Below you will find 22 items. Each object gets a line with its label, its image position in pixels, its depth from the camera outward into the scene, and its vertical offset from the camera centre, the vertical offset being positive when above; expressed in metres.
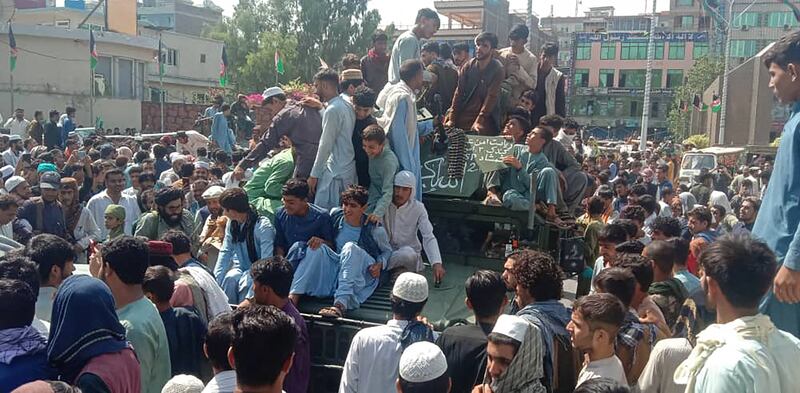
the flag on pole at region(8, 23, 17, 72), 25.12 +1.89
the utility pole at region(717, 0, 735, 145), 30.79 +2.39
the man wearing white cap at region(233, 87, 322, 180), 7.66 -0.14
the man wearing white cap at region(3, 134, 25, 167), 12.88 -0.75
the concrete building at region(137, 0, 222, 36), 61.34 +7.89
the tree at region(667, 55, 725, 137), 52.75 +3.35
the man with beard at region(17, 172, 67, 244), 7.96 -1.07
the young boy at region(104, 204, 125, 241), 7.45 -1.04
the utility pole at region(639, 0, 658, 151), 30.38 +1.73
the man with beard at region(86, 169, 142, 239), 9.05 -1.04
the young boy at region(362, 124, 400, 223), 6.53 -0.42
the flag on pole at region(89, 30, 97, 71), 25.86 +1.90
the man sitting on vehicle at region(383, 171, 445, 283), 6.51 -0.84
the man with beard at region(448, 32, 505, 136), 8.88 +0.38
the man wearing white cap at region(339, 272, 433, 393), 4.33 -1.25
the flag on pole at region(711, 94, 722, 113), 40.90 +1.53
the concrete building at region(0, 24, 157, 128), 28.69 +1.40
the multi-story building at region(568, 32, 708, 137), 71.19 +5.24
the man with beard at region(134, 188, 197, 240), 6.75 -0.92
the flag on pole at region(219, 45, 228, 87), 27.77 +1.76
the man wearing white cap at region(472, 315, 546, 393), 3.53 -1.07
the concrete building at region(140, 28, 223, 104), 41.69 +2.60
